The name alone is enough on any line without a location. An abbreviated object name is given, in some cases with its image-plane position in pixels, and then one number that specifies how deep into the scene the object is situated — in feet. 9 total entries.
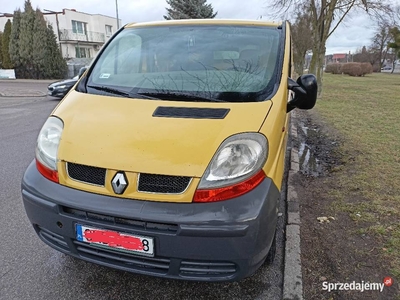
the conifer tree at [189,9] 79.46
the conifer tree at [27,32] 85.25
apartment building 119.44
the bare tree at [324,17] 46.16
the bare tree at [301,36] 59.91
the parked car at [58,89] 41.66
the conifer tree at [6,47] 90.22
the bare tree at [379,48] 173.12
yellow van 5.62
